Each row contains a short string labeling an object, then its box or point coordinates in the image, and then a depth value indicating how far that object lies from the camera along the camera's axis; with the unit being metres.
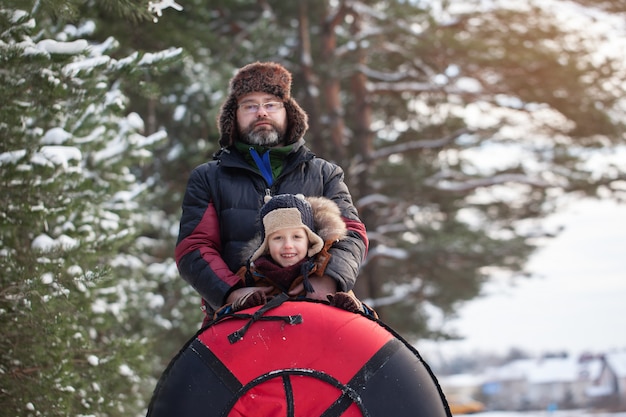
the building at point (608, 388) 24.00
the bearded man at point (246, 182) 3.30
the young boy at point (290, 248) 3.03
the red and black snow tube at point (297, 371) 2.59
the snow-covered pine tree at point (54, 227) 4.45
